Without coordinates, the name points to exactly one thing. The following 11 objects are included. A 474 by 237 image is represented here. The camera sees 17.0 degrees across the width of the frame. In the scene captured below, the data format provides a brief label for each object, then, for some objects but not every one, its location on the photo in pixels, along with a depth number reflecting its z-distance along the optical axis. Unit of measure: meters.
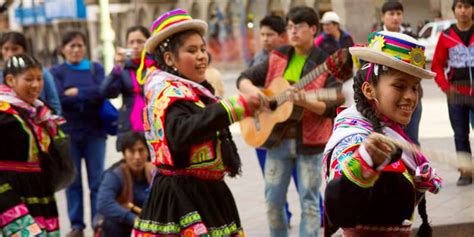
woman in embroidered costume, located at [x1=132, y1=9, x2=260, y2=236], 7.54
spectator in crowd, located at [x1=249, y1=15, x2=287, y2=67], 13.37
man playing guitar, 11.34
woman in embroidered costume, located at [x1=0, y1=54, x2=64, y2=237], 9.61
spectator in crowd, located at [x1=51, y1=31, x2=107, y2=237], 14.36
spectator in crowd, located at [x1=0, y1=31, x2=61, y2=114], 13.10
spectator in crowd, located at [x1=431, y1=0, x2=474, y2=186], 14.40
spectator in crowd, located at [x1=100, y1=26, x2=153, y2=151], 13.42
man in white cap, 15.84
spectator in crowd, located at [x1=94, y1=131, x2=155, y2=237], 11.56
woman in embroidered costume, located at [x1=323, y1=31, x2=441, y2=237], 5.62
